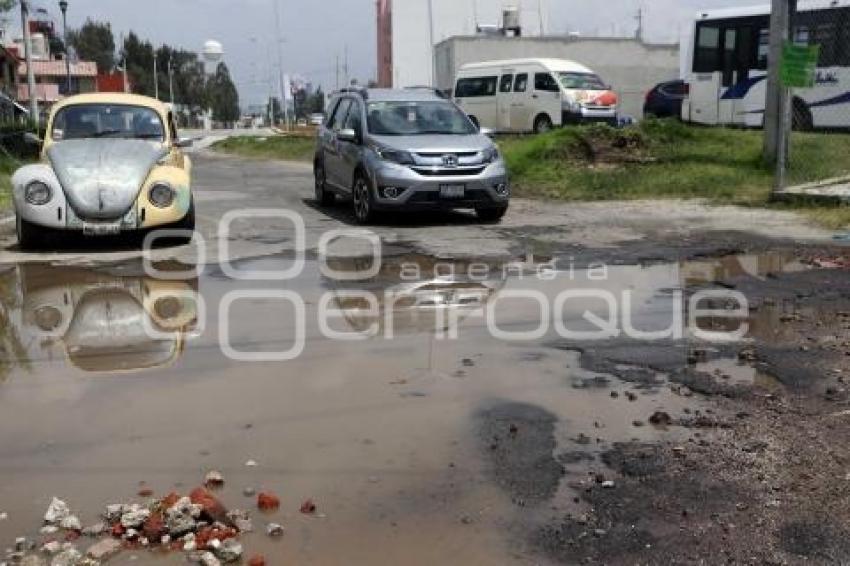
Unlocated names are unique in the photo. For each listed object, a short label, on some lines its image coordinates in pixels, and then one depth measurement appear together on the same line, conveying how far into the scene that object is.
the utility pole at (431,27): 61.40
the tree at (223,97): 118.25
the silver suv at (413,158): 11.66
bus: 20.94
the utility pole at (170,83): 99.62
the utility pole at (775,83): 14.28
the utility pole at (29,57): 29.91
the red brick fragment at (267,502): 3.69
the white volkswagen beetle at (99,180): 9.87
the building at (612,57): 48.97
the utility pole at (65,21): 37.65
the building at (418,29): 62.12
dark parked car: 27.34
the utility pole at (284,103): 68.78
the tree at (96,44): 104.81
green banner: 12.52
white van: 25.30
